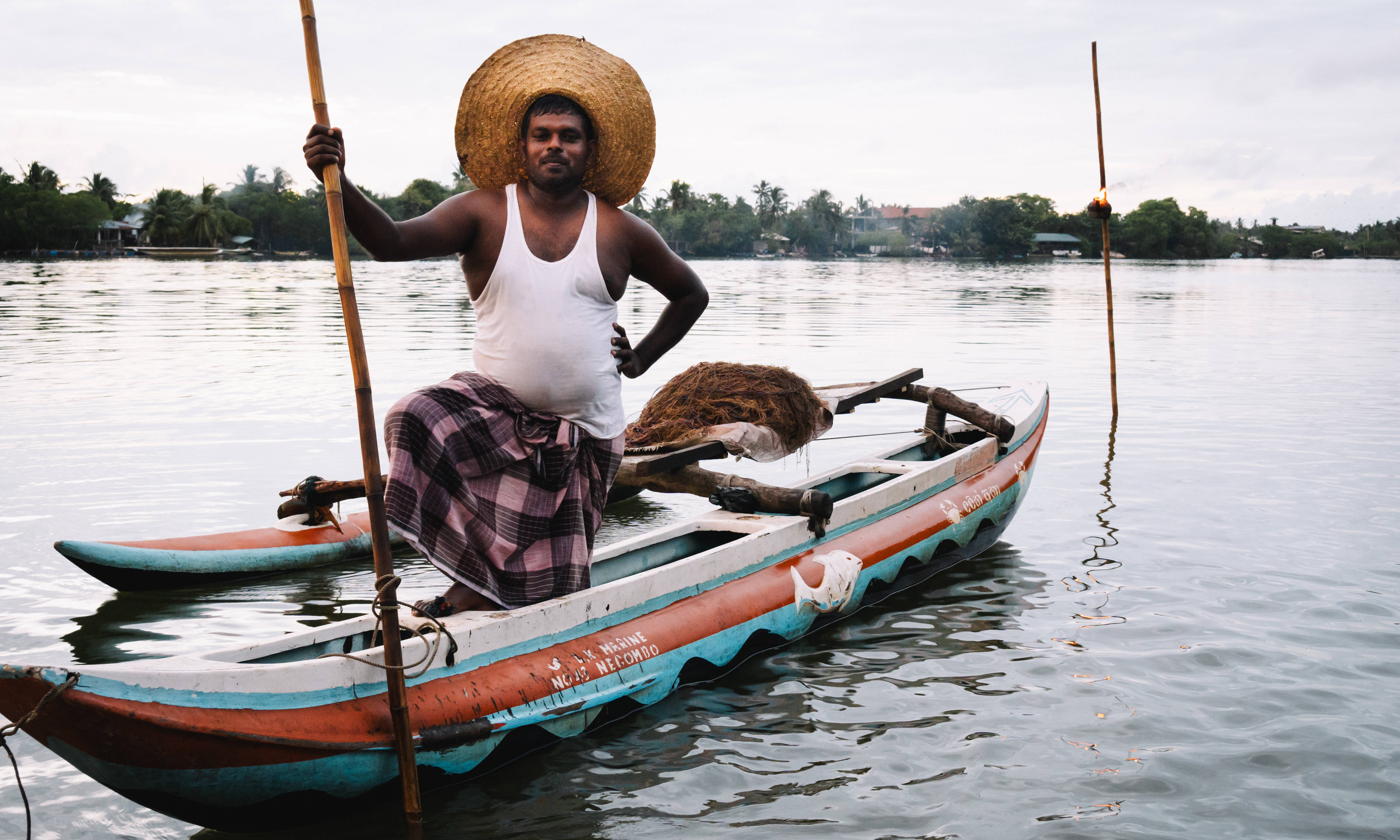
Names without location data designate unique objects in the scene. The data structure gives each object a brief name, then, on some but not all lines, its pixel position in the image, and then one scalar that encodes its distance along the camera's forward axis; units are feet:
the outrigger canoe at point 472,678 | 9.76
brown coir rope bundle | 23.32
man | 12.49
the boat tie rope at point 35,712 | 9.02
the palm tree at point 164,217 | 268.41
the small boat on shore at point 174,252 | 255.70
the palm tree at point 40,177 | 268.41
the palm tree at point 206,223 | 267.18
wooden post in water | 35.81
